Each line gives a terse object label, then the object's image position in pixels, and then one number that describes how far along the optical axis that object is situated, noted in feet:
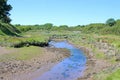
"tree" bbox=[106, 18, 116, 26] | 206.56
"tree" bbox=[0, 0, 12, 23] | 107.70
